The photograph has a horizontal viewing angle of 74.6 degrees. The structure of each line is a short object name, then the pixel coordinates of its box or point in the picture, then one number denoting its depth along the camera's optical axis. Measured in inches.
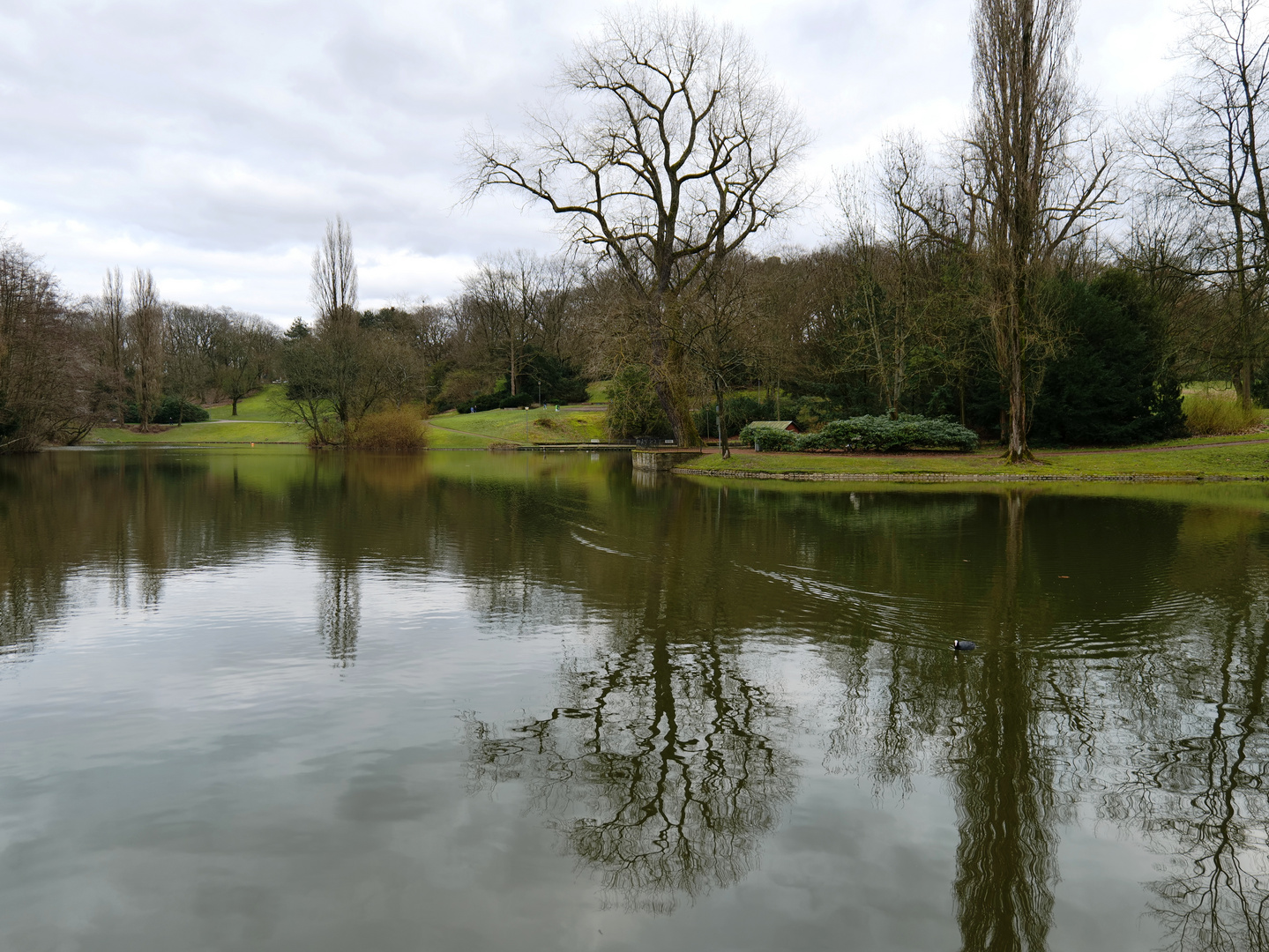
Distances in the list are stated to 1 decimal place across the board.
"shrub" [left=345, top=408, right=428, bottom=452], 1860.2
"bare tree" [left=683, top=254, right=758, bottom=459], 1092.8
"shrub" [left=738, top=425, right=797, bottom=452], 1269.7
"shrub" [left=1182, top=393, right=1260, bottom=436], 1181.7
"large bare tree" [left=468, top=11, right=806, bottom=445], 1208.8
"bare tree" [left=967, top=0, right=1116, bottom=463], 963.3
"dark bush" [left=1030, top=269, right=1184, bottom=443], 1163.3
